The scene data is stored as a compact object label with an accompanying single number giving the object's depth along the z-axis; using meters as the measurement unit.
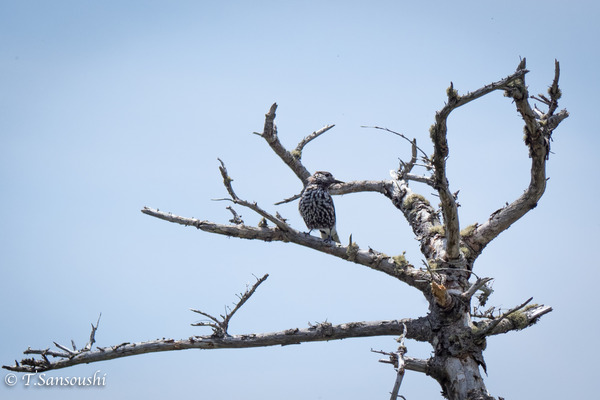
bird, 18.61
